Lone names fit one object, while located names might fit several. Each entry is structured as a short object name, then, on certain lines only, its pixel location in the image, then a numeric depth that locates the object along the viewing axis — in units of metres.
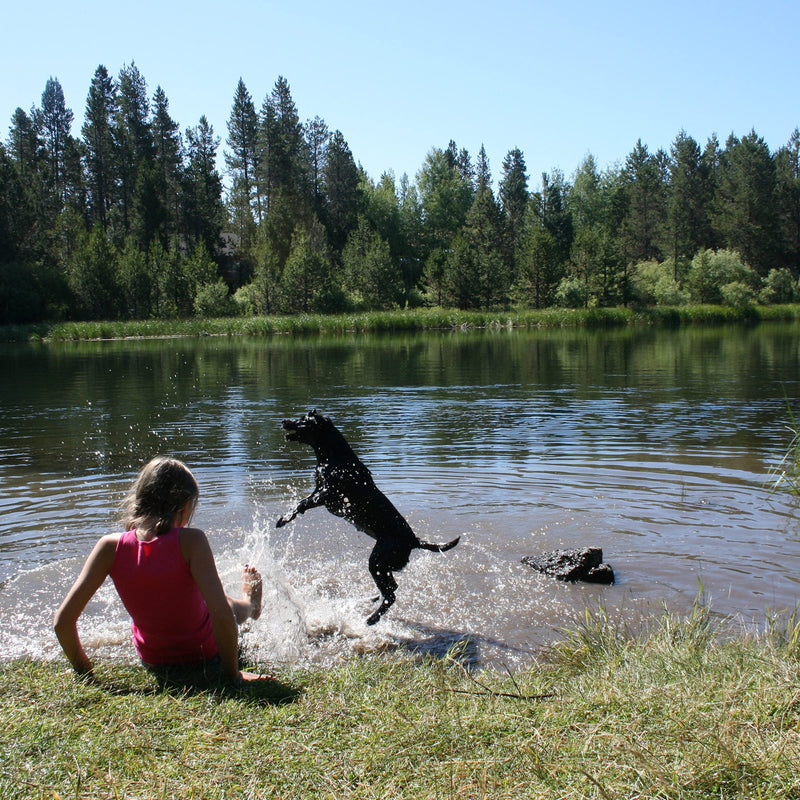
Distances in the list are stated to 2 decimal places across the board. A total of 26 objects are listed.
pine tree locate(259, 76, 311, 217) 83.12
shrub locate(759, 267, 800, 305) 71.31
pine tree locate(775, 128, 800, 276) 83.81
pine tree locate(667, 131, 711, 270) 84.19
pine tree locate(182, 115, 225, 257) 81.06
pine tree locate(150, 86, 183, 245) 81.31
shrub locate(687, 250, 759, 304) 70.75
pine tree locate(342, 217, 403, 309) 73.69
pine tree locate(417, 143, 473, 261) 102.94
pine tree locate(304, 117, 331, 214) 92.25
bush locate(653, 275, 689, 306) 71.88
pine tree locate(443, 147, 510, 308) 72.25
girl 3.91
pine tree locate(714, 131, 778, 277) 82.31
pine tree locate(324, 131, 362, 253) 90.94
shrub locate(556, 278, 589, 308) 69.81
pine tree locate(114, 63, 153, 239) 80.88
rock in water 6.52
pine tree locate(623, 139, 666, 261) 92.69
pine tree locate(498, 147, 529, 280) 99.26
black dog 5.89
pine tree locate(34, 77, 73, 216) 82.81
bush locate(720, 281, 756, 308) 67.88
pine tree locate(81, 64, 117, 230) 81.06
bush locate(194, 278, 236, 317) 65.38
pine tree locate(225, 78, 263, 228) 87.12
